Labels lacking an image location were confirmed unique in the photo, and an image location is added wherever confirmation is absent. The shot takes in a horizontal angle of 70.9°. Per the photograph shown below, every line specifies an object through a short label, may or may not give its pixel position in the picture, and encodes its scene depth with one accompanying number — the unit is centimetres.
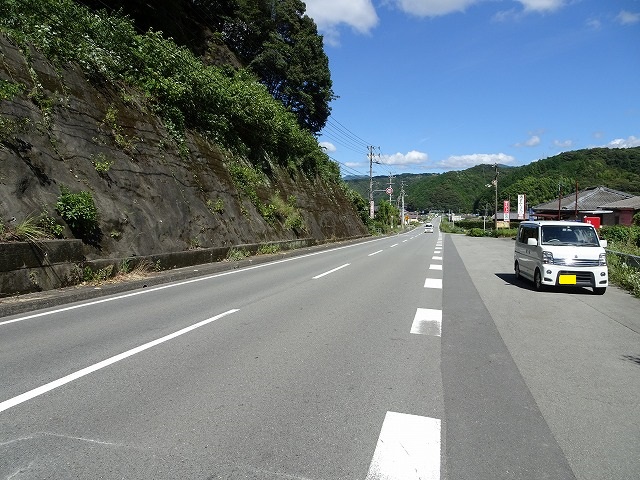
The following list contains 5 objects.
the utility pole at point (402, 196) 10282
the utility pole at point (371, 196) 6412
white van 1054
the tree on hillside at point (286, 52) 3688
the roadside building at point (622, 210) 4588
